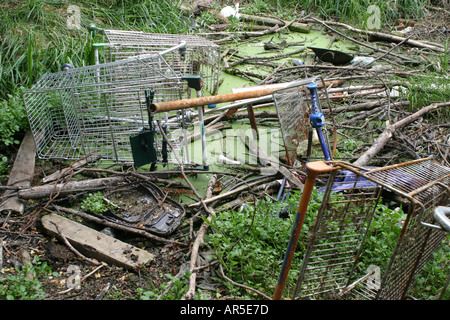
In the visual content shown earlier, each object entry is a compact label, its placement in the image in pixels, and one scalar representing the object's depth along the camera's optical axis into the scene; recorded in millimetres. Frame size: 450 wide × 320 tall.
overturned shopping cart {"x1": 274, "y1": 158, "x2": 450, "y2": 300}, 2014
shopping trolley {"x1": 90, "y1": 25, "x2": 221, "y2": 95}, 4730
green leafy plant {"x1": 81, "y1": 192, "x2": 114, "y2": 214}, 3350
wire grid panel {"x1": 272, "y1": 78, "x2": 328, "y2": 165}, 3740
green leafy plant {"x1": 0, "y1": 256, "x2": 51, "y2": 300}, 2459
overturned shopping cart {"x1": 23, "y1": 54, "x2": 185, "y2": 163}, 3916
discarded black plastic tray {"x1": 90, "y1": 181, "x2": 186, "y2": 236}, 3309
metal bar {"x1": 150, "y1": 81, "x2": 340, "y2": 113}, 3087
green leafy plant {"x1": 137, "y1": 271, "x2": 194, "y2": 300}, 2473
